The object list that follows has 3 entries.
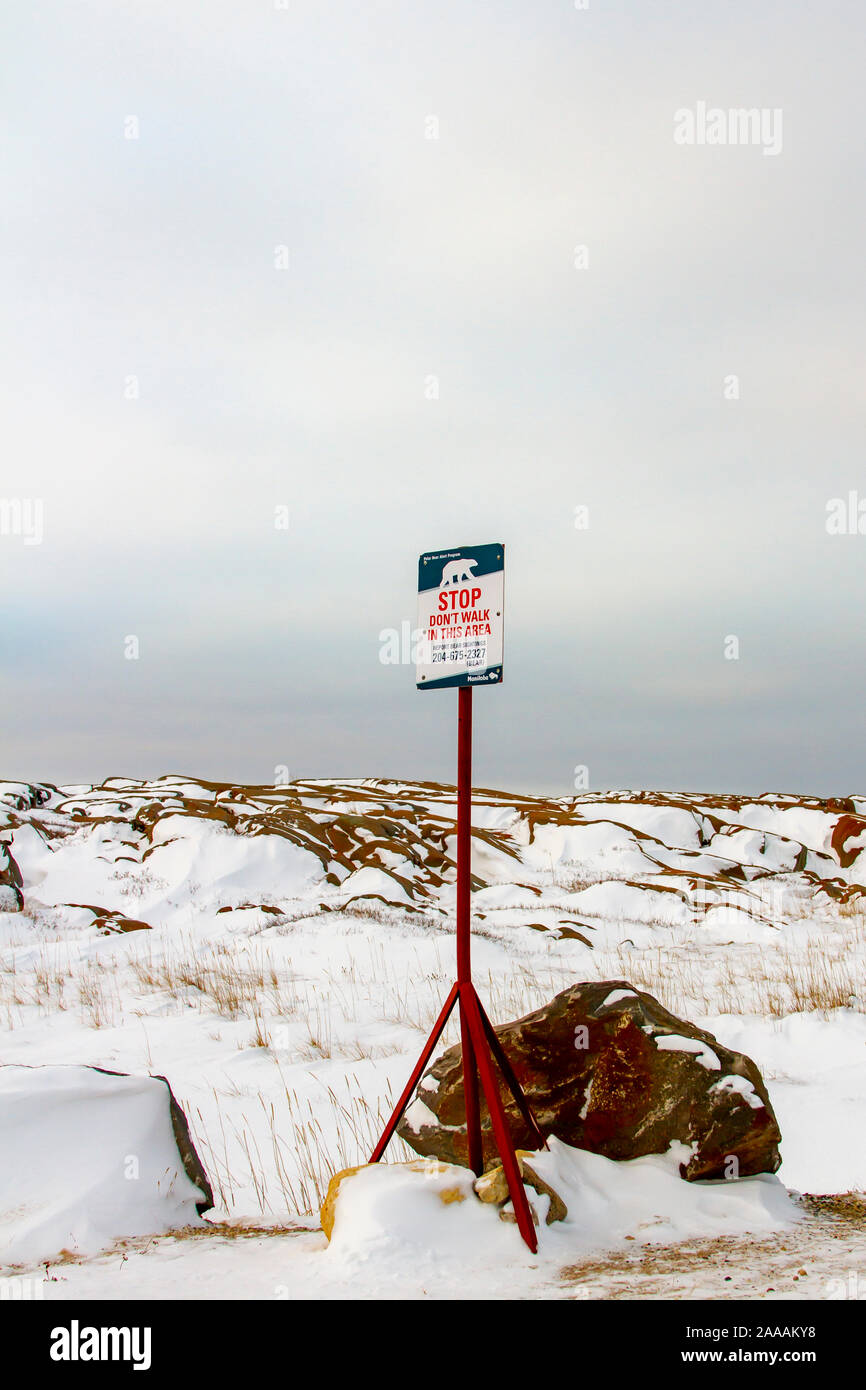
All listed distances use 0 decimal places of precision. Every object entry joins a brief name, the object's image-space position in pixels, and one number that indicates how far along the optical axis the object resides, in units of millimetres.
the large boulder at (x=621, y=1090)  4172
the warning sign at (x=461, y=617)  4094
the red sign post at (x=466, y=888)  3984
